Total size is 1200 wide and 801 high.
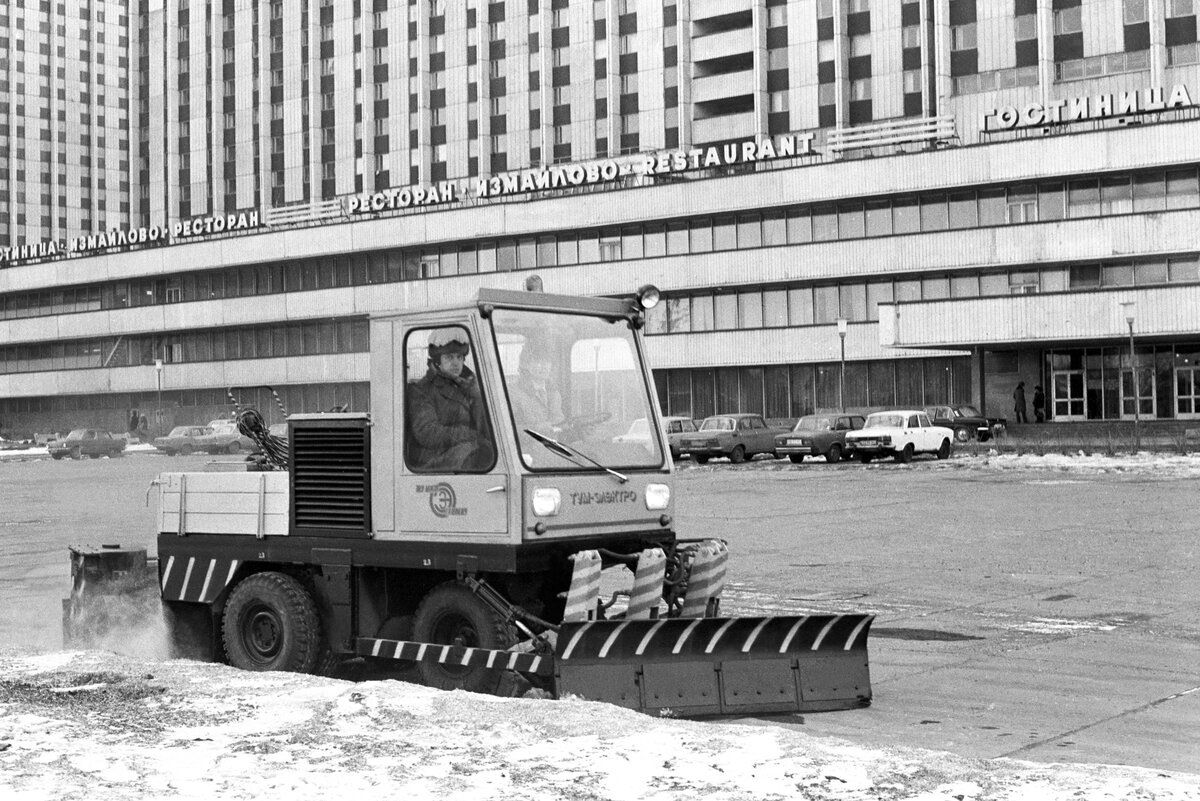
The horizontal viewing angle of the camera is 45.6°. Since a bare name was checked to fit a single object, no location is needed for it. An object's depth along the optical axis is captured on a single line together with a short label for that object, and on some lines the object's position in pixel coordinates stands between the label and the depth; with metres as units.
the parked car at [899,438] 42.72
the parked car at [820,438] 44.72
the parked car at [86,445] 59.72
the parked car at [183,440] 60.94
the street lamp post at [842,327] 49.55
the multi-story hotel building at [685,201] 54.88
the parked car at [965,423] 47.83
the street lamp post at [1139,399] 43.00
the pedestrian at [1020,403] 54.38
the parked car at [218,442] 58.88
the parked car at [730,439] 47.22
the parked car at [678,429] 47.73
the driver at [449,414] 8.48
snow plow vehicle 8.20
